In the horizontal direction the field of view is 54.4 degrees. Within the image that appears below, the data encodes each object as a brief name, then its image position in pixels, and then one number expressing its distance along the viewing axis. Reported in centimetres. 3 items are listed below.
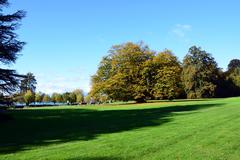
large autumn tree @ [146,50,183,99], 4091
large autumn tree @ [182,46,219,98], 5986
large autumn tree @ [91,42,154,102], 4076
